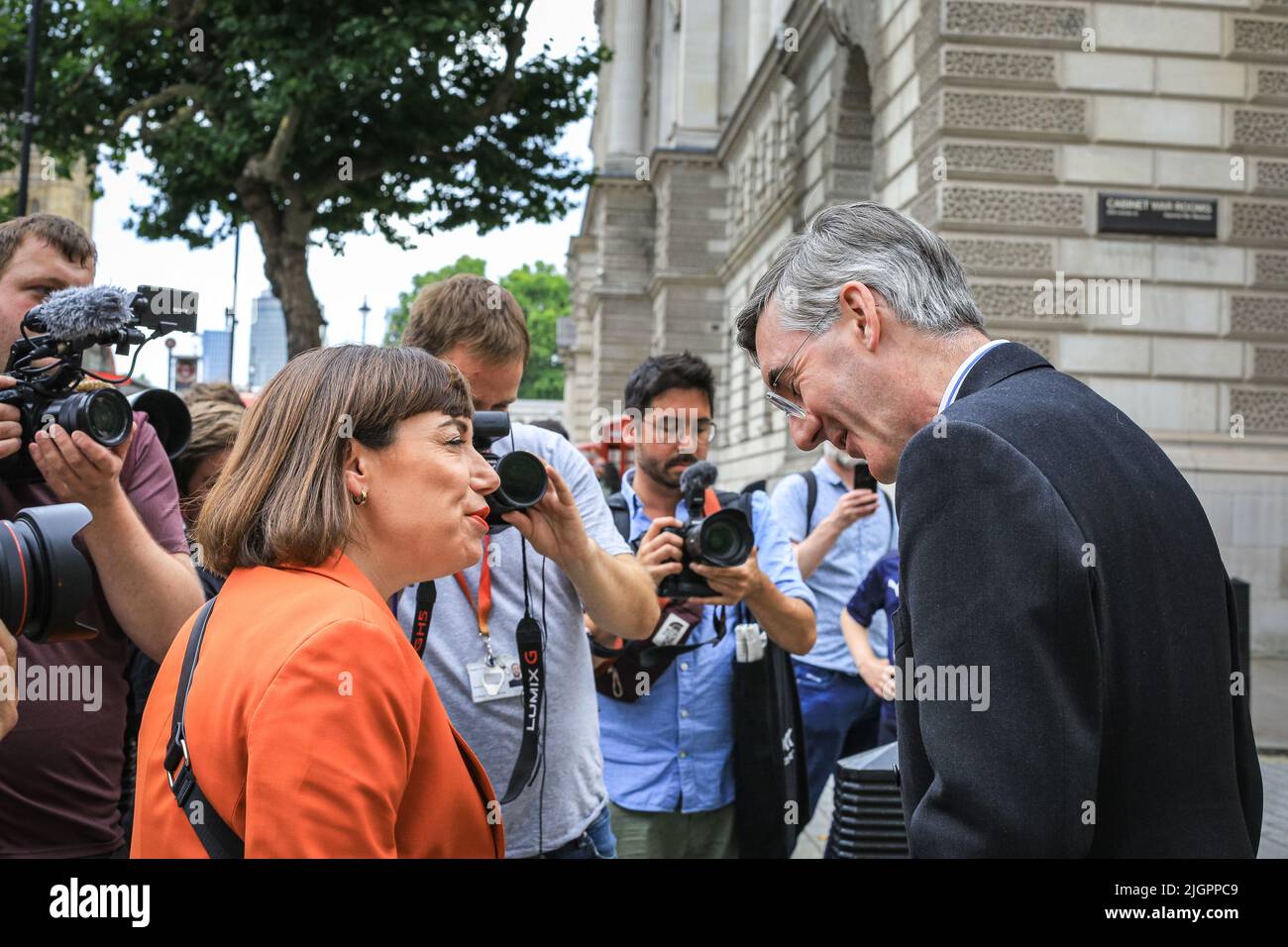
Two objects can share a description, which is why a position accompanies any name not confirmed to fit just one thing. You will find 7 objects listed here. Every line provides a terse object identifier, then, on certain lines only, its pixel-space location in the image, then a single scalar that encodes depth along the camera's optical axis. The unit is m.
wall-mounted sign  11.79
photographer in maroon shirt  2.60
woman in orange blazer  1.61
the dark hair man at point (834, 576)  4.97
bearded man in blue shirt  3.75
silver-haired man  1.51
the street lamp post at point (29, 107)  15.66
